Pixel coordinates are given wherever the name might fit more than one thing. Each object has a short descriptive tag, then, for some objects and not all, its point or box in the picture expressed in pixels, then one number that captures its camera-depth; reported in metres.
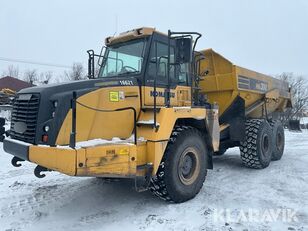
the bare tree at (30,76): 44.91
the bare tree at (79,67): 33.05
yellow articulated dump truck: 3.23
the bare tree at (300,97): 34.76
